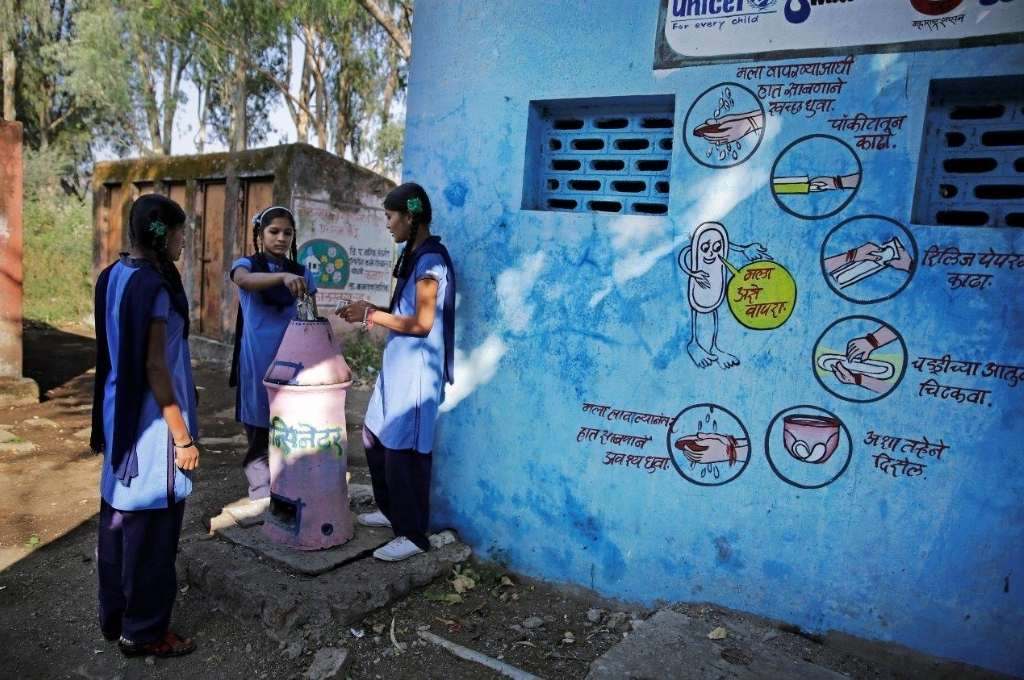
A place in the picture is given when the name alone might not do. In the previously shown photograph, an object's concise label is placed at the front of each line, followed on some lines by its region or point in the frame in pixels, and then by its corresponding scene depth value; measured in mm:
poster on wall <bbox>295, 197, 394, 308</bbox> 8492
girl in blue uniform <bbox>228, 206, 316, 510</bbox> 3475
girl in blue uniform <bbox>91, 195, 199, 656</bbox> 2311
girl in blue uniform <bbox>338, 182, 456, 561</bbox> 3014
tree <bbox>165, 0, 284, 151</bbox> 13953
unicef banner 2297
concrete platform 2660
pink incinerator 2949
